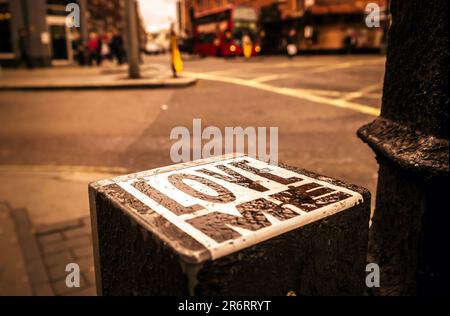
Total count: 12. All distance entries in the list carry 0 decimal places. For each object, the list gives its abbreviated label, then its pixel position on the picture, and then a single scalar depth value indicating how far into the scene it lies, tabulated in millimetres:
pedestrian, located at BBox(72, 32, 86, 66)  21203
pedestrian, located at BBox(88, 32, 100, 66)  20953
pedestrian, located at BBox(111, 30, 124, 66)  19266
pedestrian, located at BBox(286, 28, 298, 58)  23078
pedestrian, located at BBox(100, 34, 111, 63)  21909
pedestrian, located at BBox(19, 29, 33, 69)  19688
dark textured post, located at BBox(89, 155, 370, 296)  713
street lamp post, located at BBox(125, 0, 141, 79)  12109
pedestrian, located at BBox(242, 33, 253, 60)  24047
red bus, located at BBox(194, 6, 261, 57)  24781
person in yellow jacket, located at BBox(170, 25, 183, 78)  12289
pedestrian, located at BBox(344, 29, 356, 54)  25969
